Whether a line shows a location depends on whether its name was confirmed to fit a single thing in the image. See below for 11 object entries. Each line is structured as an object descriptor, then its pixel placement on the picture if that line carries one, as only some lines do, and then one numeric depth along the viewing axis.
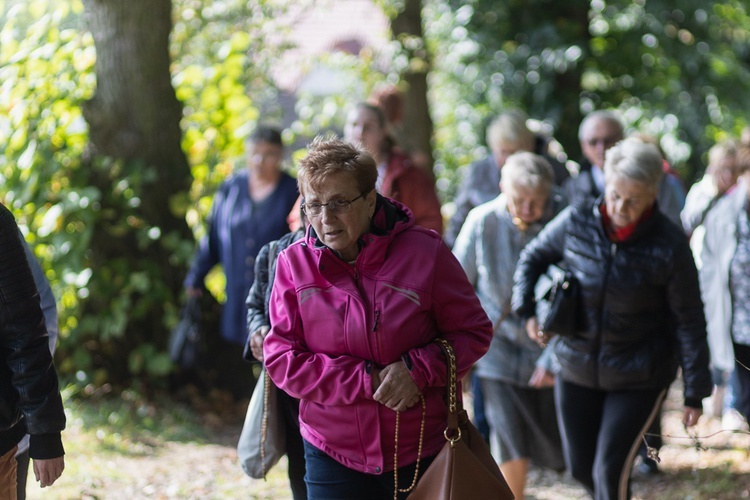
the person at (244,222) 13.77
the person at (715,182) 15.55
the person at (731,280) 11.31
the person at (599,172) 13.40
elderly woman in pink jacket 6.87
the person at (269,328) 8.42
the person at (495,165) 13.68
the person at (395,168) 12.82
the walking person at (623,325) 9.02
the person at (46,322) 7.42
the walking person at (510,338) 10.89
